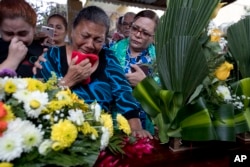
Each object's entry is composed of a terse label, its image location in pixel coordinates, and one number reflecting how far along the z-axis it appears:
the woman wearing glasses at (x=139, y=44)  1.47
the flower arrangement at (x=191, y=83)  0.83
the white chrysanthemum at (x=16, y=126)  0.56
